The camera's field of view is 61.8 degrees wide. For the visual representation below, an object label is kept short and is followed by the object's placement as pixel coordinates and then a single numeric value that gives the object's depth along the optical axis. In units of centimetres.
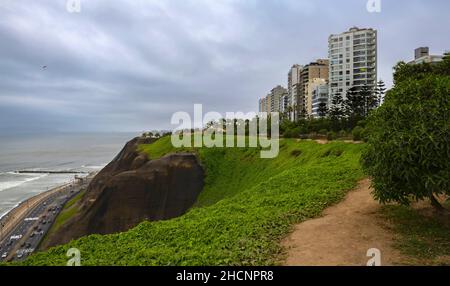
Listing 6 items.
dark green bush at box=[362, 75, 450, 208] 1030
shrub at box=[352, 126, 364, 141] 3317
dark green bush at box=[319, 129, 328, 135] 4506
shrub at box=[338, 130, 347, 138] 4059
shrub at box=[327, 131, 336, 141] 3921
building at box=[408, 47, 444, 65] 6925
